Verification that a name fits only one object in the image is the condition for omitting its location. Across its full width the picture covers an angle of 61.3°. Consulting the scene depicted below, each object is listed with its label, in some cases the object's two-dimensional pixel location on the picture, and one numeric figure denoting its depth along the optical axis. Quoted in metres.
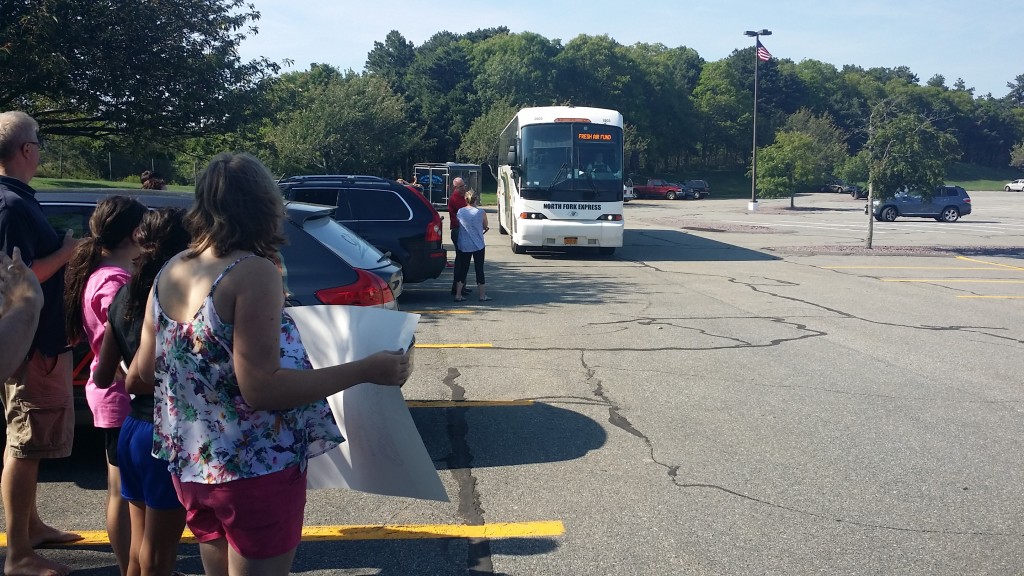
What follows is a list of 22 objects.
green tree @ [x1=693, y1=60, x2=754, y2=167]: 95.25
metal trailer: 44.97
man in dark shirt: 3.71
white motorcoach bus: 19.16
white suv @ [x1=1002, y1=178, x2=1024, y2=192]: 81.56
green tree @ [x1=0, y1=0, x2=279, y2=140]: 12.72
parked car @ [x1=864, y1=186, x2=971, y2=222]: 38.12
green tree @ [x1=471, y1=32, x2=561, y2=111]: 77.56
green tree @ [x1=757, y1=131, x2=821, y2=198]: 48.88
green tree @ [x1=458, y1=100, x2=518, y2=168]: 61.95
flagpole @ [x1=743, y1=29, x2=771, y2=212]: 46.35
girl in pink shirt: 3.44
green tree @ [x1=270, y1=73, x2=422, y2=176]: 44.69
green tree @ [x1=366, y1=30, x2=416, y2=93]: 98.19
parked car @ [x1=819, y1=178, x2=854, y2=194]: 76.00
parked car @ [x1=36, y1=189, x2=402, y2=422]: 5.64
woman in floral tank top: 2.43
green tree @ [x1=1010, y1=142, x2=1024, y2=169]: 99.44
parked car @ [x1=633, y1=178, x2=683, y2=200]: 67.31
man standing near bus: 13.50
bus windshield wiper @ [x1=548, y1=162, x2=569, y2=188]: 19.47
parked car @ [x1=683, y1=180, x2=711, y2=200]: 68.56
